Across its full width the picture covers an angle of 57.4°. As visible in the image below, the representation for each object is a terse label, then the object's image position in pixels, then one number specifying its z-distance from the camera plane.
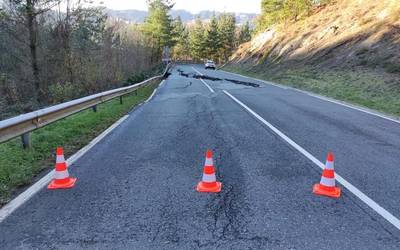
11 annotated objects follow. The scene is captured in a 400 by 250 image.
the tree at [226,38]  101.00
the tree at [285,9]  44.38
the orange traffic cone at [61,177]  4.93
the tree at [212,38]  99.00
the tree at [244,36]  116.95
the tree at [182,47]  130.27
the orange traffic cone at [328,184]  4.57
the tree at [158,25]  68.62
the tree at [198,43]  105.56
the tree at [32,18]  15.97
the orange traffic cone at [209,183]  4.70
